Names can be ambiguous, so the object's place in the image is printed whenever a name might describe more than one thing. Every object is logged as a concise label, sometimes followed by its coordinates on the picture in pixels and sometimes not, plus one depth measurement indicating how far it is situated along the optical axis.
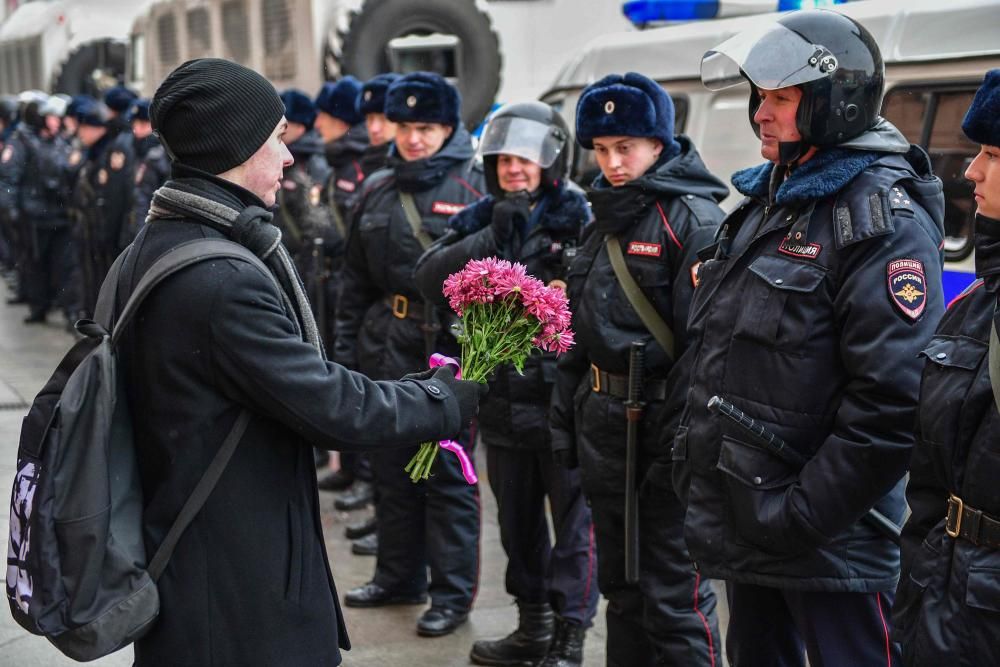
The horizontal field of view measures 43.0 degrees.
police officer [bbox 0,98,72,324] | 13.27
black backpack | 2.40
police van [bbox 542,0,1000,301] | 5.25
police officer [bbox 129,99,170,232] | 10.09
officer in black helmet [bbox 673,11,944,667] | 2.89
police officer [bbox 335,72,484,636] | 5.20
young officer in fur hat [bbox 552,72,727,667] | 3.88
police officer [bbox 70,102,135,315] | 10.90
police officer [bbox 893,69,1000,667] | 2.42
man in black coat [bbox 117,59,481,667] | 2.54
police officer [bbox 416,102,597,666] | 4.55
